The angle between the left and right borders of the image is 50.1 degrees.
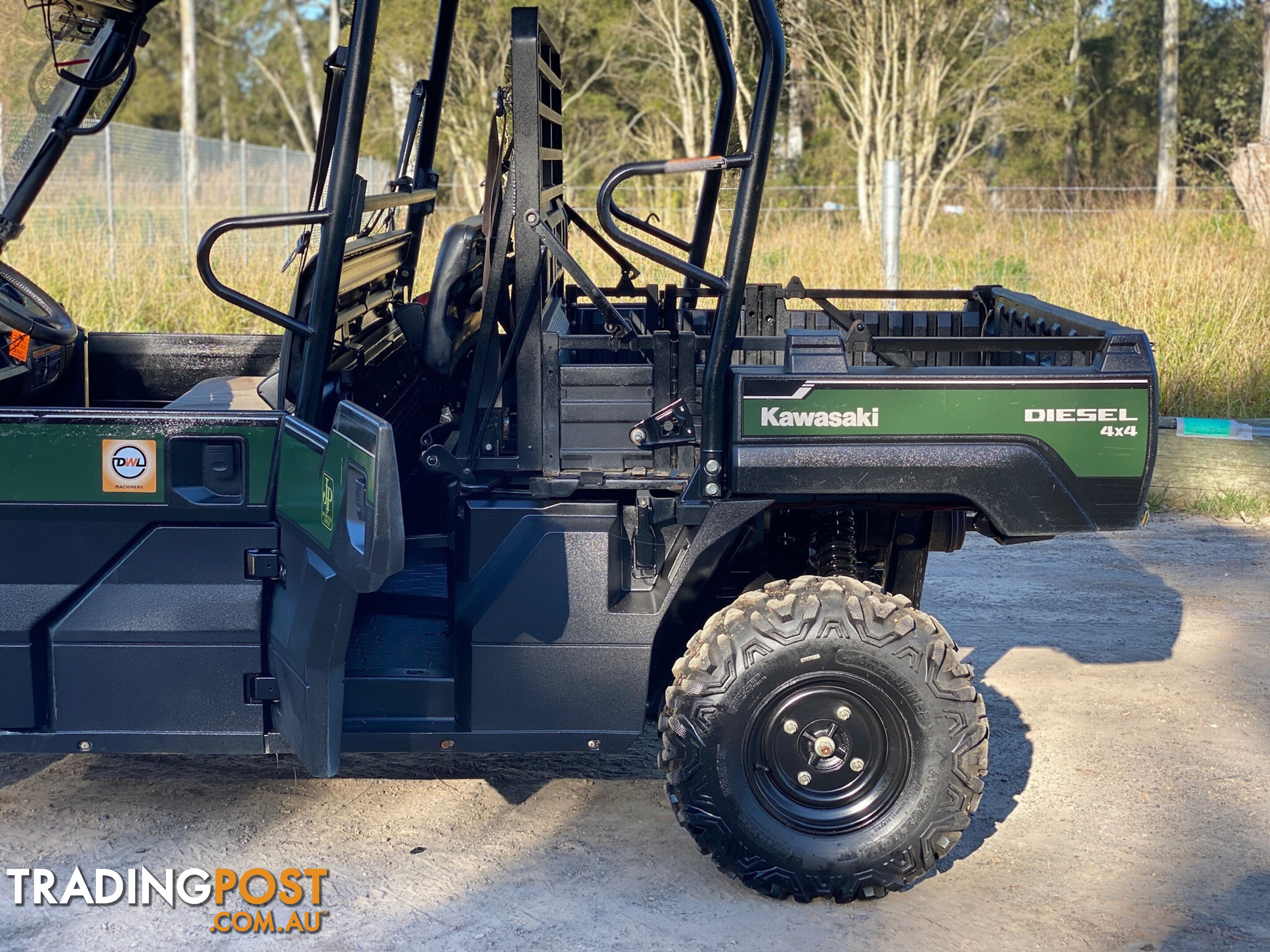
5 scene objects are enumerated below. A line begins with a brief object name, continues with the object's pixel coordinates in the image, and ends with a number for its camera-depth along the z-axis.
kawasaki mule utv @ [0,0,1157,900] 2.99
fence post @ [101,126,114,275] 12.78
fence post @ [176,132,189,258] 15.08
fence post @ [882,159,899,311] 9.08
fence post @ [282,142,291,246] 19.97
